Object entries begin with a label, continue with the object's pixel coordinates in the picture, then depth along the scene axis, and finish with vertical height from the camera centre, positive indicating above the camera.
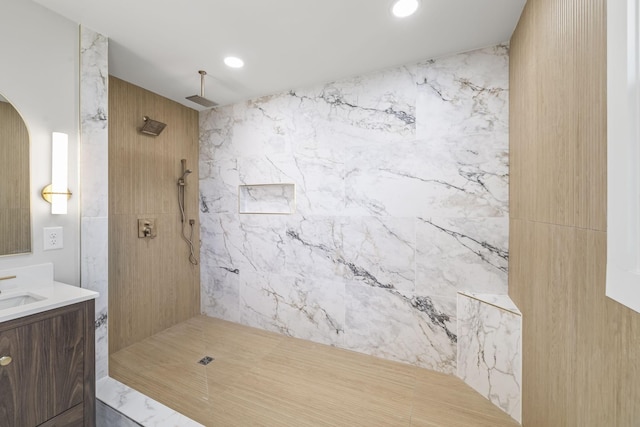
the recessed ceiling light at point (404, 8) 1.46 +1.18
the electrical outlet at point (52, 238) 1.51 -0.17
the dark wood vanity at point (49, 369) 1.10 -0.74
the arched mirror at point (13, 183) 1.38 +0.15
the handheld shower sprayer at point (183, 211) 2.84 +0.00
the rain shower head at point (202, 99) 2.20 +0.97
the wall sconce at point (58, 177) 1.52 +0.20
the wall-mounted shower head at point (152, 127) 2.43 +0.81
